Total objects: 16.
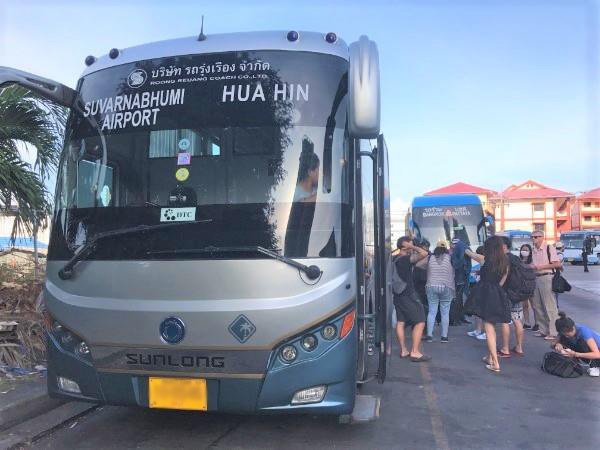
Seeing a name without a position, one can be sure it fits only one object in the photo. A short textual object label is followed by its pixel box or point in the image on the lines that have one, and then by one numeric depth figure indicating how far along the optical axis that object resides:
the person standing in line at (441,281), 8.33
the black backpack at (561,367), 6.29
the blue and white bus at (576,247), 35.72
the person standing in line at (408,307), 7.01
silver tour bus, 3.51
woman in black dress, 6.66
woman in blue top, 6.29
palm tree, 6.39
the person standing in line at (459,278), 10.20
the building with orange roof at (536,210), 65.12
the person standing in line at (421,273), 9.31
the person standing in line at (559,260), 8.91
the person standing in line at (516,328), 7.26
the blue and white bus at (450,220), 16.21
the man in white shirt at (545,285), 8.85
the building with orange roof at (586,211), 67.81
